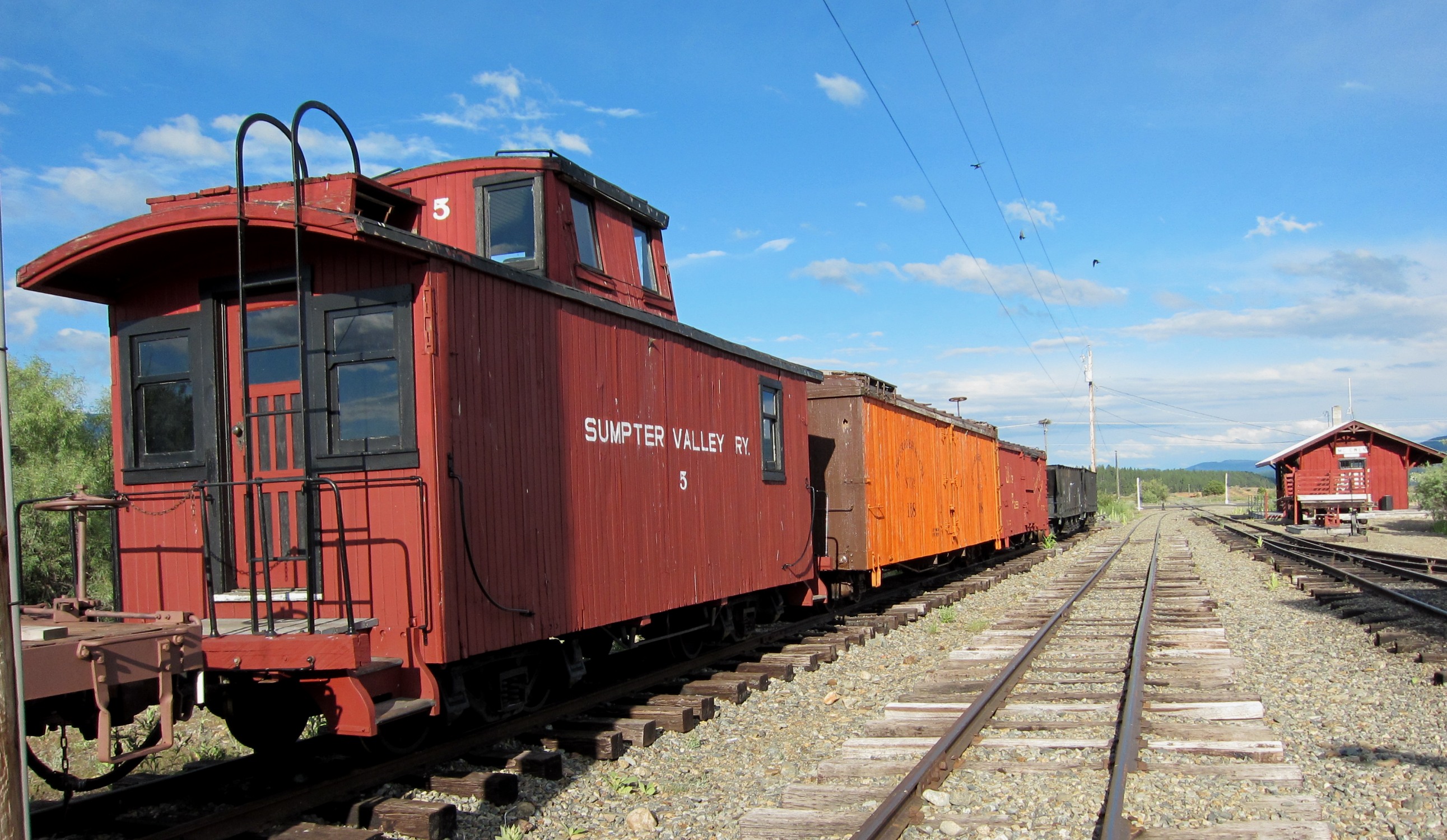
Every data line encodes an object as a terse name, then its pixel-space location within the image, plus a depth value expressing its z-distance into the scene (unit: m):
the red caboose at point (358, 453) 5.54
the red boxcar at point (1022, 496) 23.62
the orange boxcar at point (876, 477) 12.76
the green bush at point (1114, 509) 62.65
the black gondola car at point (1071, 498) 35.25
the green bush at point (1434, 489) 37.25
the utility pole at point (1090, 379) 55.97
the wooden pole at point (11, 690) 3.50
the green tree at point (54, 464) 17.95
